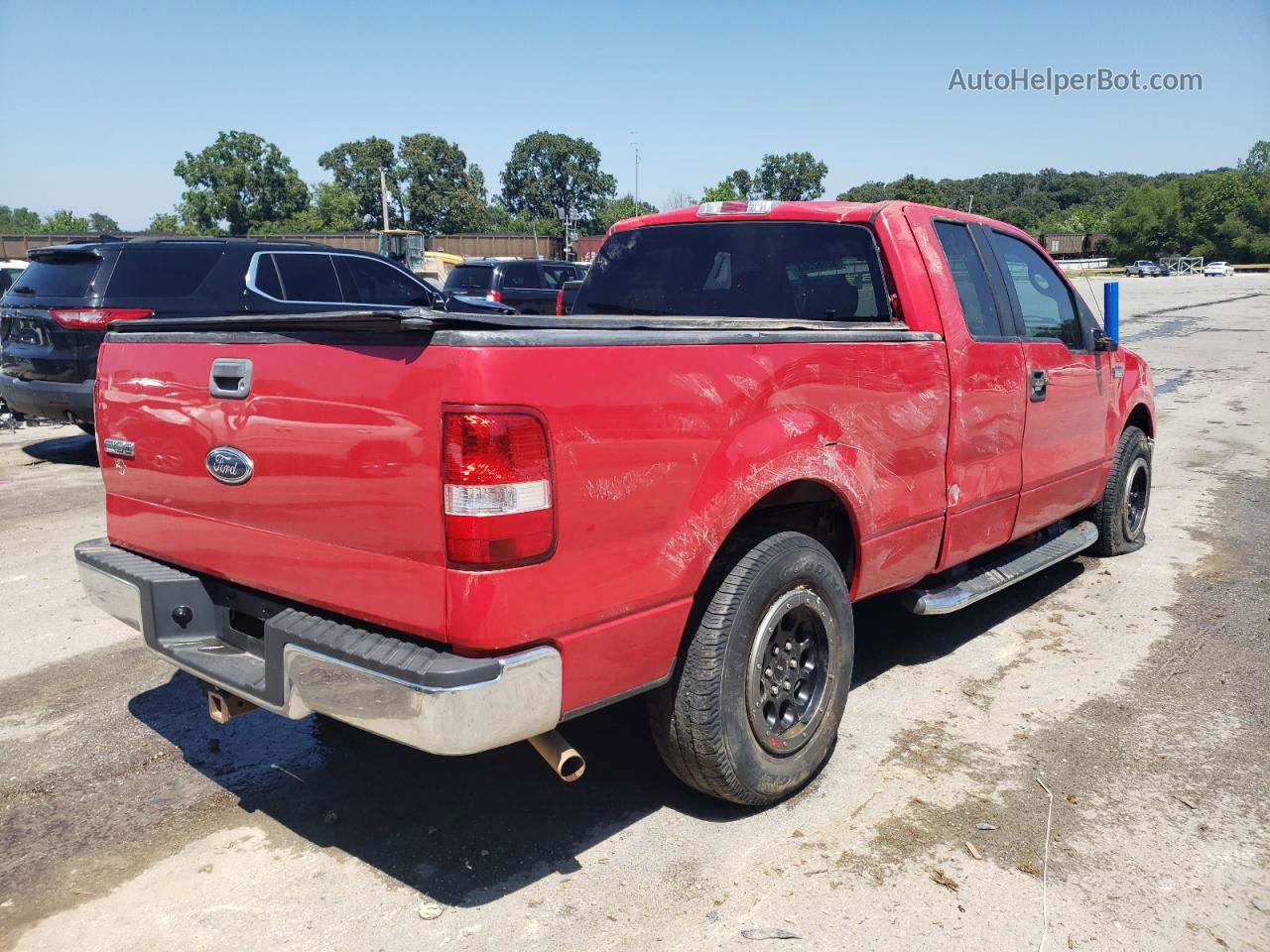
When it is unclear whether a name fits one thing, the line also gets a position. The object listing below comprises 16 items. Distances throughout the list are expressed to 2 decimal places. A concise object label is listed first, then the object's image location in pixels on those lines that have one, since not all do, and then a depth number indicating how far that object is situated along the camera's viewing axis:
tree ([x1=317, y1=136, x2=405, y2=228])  133.50
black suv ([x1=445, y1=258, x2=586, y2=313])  18.70
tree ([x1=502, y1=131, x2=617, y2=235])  155.12
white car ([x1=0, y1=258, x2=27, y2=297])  13.78
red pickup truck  2.41
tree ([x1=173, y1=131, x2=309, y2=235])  93.19
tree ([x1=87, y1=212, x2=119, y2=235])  126.20
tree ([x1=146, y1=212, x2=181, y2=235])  101.25
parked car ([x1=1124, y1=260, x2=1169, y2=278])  86.12
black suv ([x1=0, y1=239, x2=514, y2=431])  8.68
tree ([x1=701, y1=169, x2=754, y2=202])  87.62
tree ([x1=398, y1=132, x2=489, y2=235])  128.62
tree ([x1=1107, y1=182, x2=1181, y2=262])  111.12
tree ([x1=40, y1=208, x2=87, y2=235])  115.38
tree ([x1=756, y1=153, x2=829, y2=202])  120.56
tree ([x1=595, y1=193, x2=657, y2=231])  118.52
